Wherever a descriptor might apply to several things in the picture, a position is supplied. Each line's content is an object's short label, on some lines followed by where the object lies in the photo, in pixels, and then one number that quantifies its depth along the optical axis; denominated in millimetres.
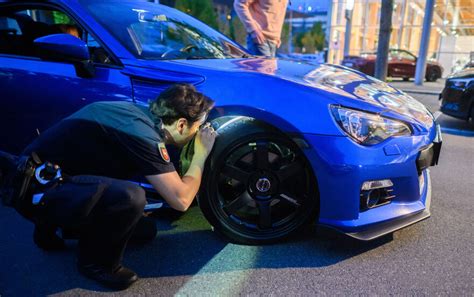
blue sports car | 2041
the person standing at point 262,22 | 4273
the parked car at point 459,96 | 5641
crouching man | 1789
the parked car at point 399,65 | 16562
